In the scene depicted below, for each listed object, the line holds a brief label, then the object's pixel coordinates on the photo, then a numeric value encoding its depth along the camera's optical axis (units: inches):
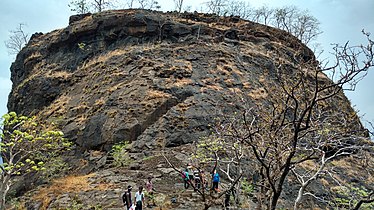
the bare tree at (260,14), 1827.8
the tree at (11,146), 511.5
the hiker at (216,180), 583.4
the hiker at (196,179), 616.4
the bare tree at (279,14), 1720.0
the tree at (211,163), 701.9
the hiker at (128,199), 534.8
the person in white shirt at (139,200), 522.5
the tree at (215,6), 1636.4
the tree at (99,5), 1475.5
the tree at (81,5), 1537.9
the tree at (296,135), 243.6
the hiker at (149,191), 589.2
